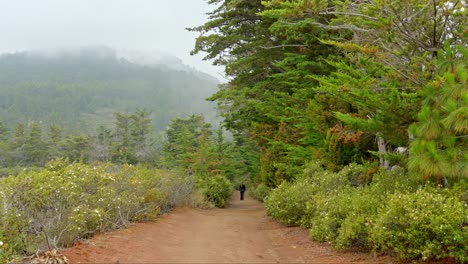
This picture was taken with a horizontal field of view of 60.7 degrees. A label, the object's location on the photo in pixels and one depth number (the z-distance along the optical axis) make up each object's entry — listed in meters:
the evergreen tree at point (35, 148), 53.28
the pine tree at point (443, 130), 6.48
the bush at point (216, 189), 23.12
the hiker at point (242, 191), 33.25
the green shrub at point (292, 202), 12.13
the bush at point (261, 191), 25.38
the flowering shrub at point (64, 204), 6.98
